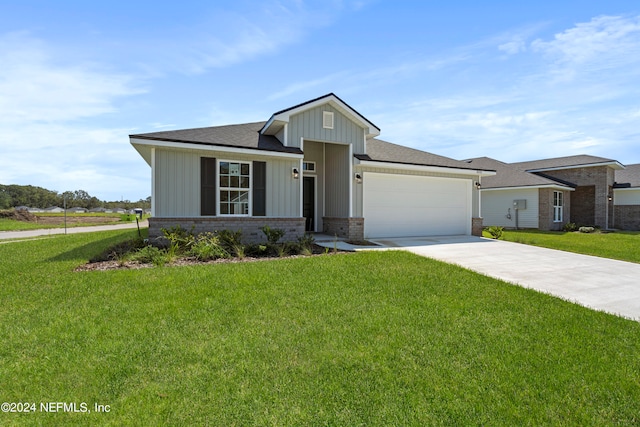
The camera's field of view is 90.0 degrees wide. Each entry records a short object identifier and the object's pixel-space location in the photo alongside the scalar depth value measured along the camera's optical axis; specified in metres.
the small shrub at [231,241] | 8.34
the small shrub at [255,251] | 8.34
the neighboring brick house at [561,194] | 19.70
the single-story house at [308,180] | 9.16
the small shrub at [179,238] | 8.27
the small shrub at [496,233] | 13.73
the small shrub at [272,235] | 9.05
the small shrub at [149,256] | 7.07
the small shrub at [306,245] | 8.47
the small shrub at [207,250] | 7.70
